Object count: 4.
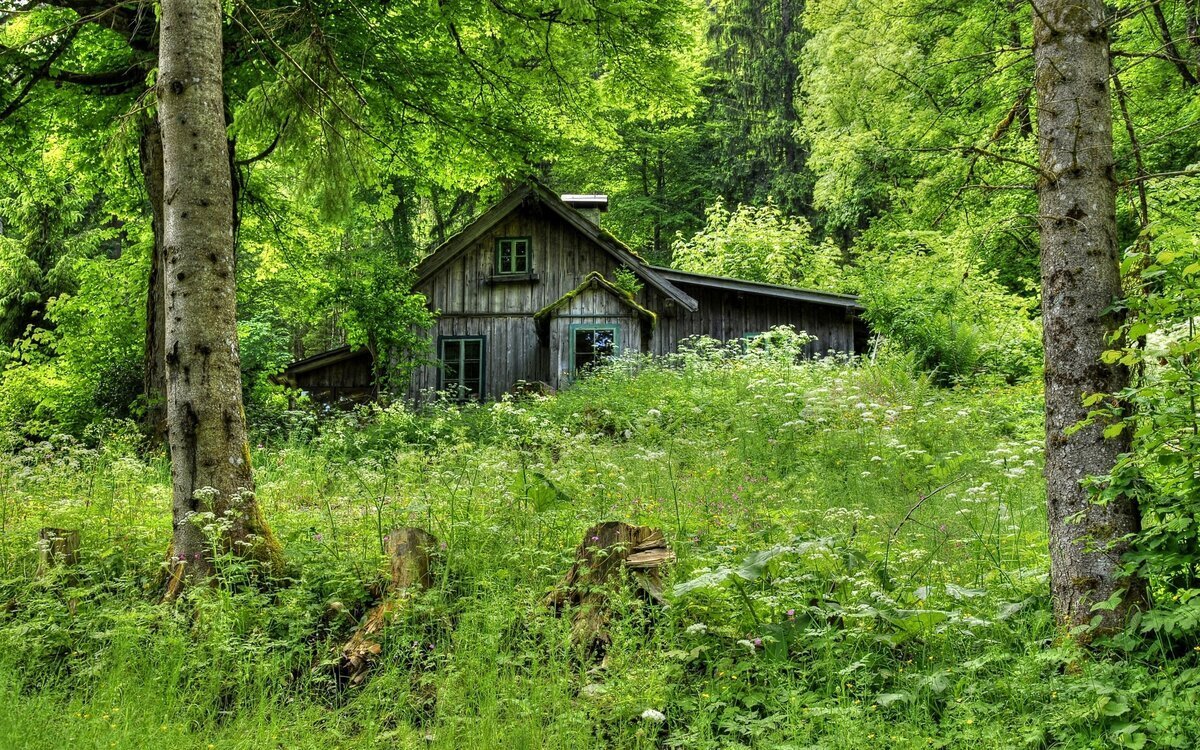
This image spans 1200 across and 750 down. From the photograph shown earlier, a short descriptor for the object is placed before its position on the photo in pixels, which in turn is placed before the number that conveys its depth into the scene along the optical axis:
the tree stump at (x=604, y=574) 4.16
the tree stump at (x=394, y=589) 4.13
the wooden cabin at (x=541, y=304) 18.56
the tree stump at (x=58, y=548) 4.80
